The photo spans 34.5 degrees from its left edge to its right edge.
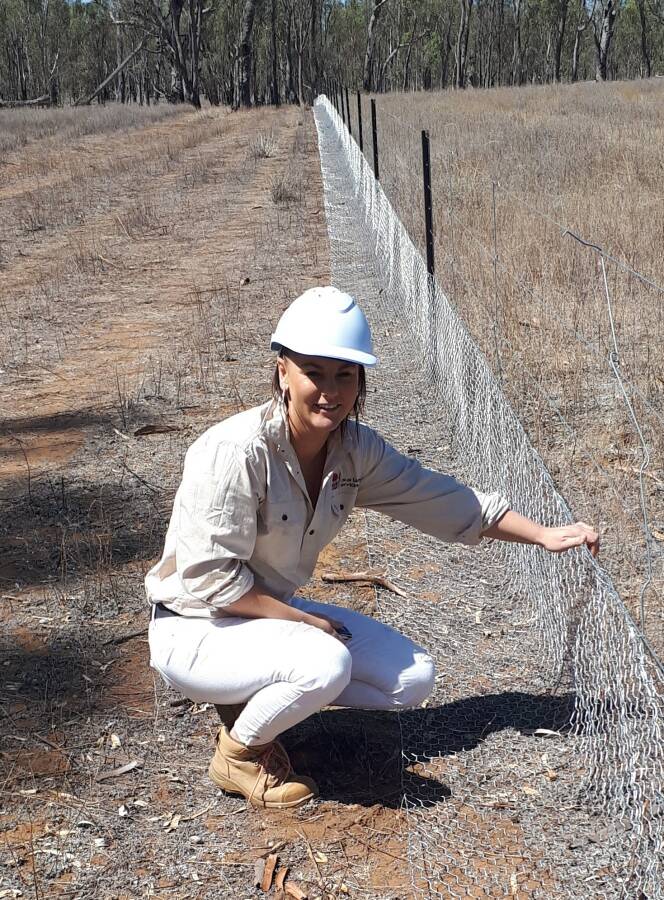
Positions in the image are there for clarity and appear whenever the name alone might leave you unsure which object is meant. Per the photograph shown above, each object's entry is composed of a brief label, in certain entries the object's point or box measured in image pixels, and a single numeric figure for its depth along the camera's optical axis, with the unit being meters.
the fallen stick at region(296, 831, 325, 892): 2.50
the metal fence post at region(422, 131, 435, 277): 6.48
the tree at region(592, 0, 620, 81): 45.53
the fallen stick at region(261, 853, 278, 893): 2.49
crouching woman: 2.59
